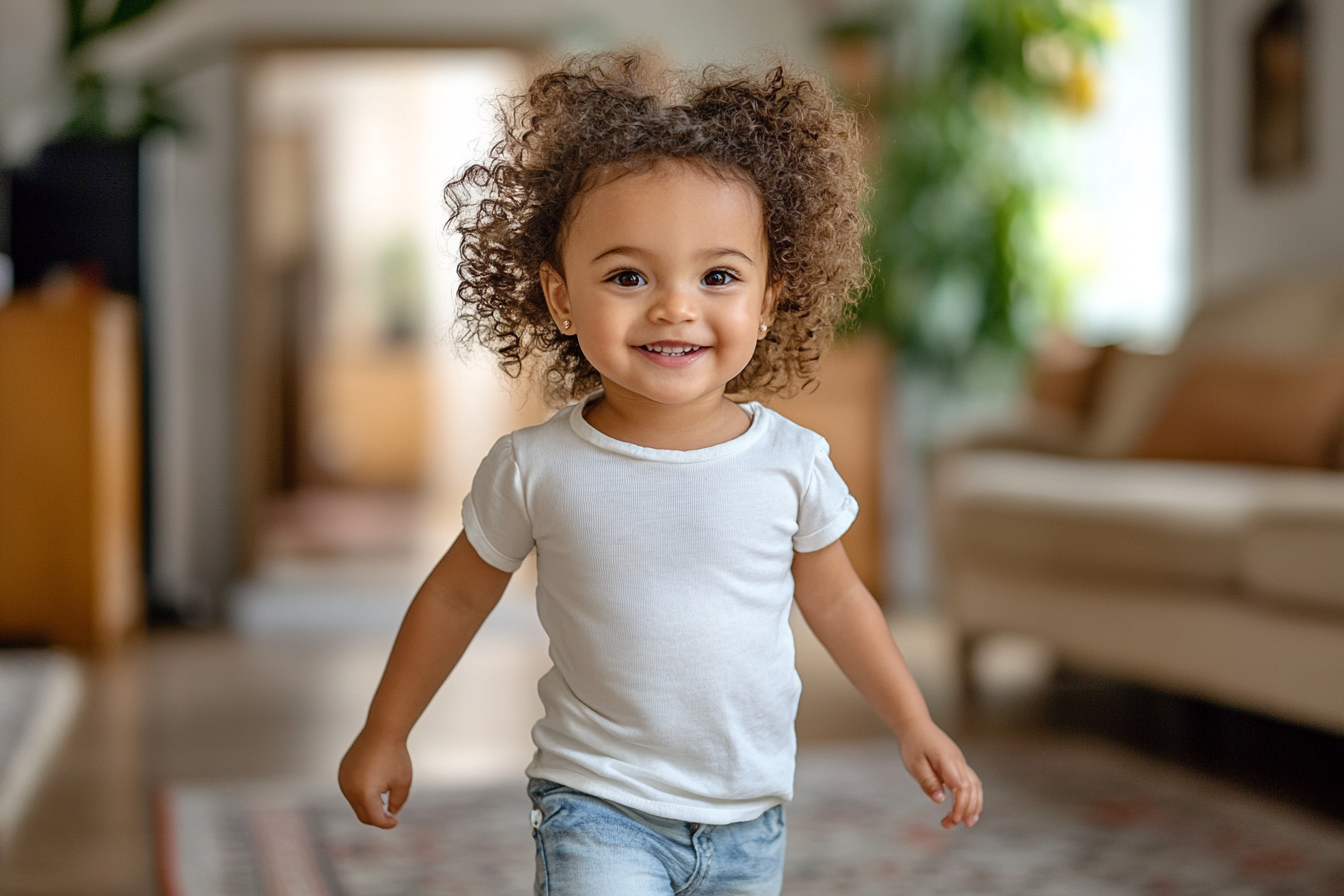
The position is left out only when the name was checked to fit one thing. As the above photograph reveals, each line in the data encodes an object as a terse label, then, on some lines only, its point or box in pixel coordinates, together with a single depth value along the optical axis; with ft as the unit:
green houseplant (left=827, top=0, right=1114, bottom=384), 13.87
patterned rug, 5.85
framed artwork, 10.95
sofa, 6.65
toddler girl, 3.31
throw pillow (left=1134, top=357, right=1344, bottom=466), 8.16
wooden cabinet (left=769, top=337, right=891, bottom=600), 15.20
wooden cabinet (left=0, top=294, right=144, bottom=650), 12.71
